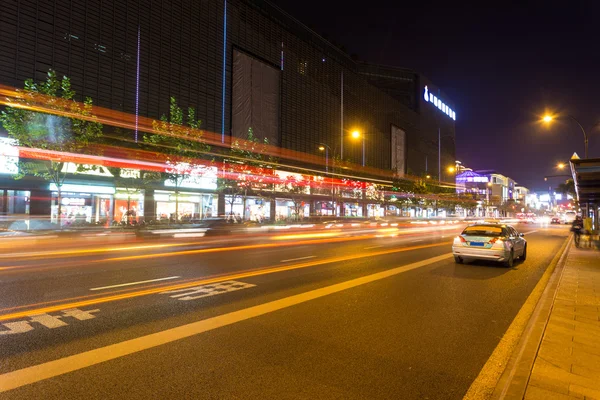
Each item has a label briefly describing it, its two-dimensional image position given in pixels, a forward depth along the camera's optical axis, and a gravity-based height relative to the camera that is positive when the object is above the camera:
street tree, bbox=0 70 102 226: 23.42 +5.26
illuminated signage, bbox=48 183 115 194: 29.93 +1.56
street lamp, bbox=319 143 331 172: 55.45 +9.05
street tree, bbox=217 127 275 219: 37.78 +4.07
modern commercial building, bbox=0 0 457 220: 29.75 +14.48
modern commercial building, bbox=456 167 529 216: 118.66 +8.62
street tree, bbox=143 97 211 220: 31.52 +5.29
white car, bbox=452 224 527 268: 12.09 -1.13
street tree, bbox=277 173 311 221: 45.76 +2.47
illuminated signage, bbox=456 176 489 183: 133.12 +11.42
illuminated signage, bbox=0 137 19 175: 26.16 +3.42
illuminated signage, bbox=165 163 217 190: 31.81 +3.17
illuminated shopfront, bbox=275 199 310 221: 49.12 -0.19
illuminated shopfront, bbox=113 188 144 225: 32.47 +0.20
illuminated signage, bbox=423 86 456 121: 91.72 +28.24
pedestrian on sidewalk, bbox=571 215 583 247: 20.72 -0.99
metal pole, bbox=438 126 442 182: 98.56 +14.82
